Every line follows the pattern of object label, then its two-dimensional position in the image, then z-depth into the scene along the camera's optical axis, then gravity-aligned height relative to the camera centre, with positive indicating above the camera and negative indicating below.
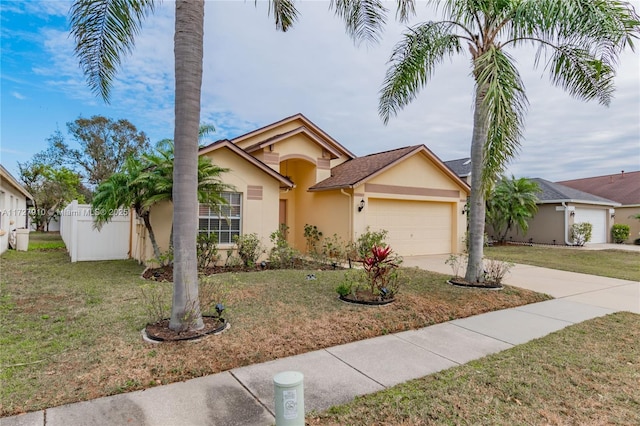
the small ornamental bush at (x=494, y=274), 8.47 -1.29
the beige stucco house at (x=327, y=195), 11.88 +1.12
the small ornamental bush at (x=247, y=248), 11.48 -0.91
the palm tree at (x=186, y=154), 4.88 +0.92
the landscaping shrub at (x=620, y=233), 23.80 -0.58
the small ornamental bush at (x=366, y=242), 12.91 -0.76
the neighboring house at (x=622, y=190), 24.59 +2.70
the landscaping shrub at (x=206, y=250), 10.39 -0.90
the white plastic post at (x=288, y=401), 2.66 -1.38
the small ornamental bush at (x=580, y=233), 20.92 -0.55
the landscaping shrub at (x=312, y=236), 15.55 -0.69
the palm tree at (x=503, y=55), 6.95 +3.90
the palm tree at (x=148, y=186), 9.30 +0.92
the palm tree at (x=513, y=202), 20.48 +1.26
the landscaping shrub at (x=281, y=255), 11.74 -1.16
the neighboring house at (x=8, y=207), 13.71 +0.54
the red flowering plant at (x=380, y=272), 7.02 -1.04
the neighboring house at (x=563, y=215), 21.31 +0.54
